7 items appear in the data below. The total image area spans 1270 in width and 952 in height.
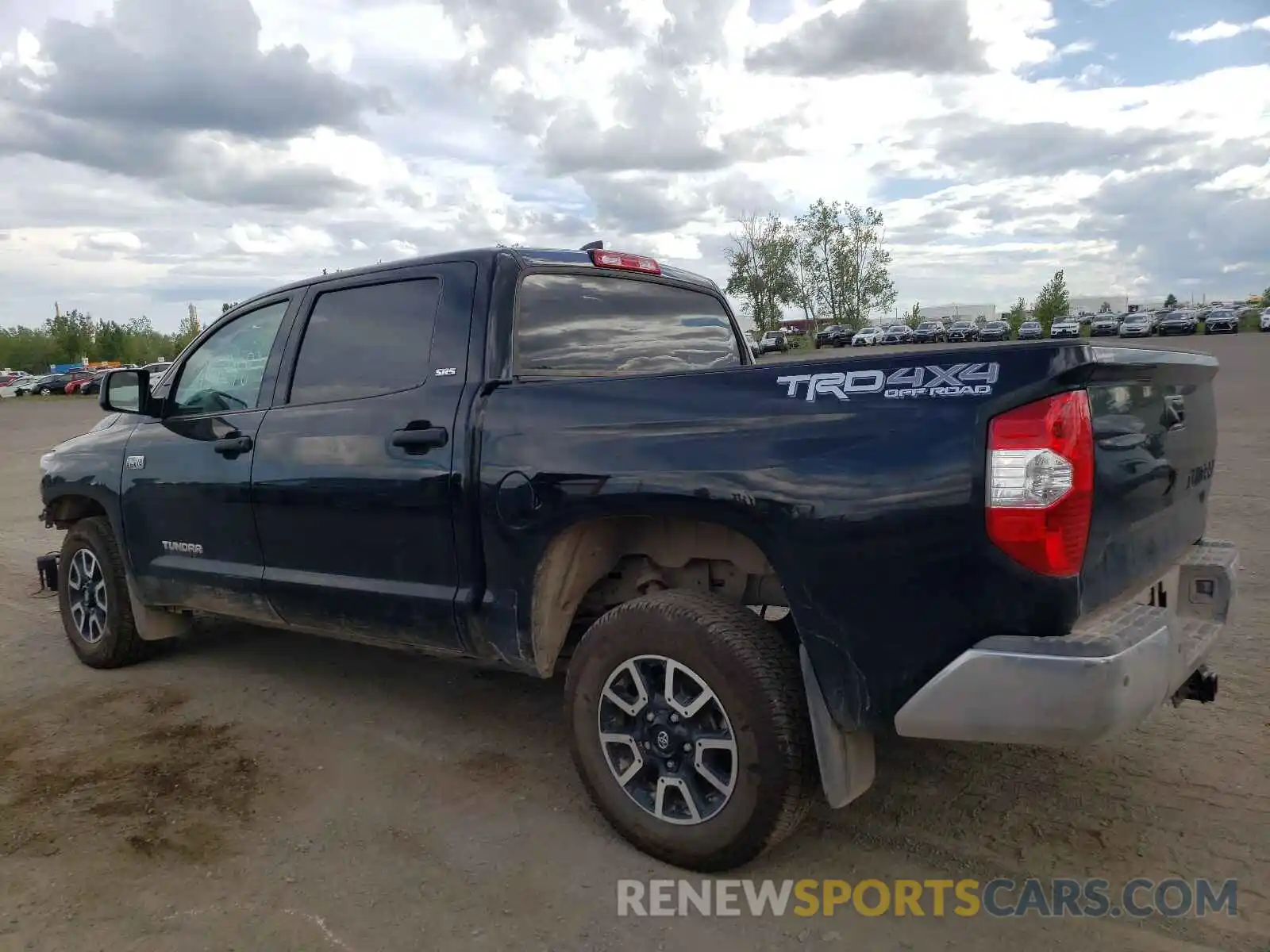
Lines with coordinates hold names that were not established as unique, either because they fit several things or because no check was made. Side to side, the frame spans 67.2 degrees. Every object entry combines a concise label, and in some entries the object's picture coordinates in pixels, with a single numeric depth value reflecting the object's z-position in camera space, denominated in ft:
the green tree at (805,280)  247.91
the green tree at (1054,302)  226.58
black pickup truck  7.81
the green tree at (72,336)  316.40
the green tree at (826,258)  251.80
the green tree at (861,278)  254.88
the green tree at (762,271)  243.19
